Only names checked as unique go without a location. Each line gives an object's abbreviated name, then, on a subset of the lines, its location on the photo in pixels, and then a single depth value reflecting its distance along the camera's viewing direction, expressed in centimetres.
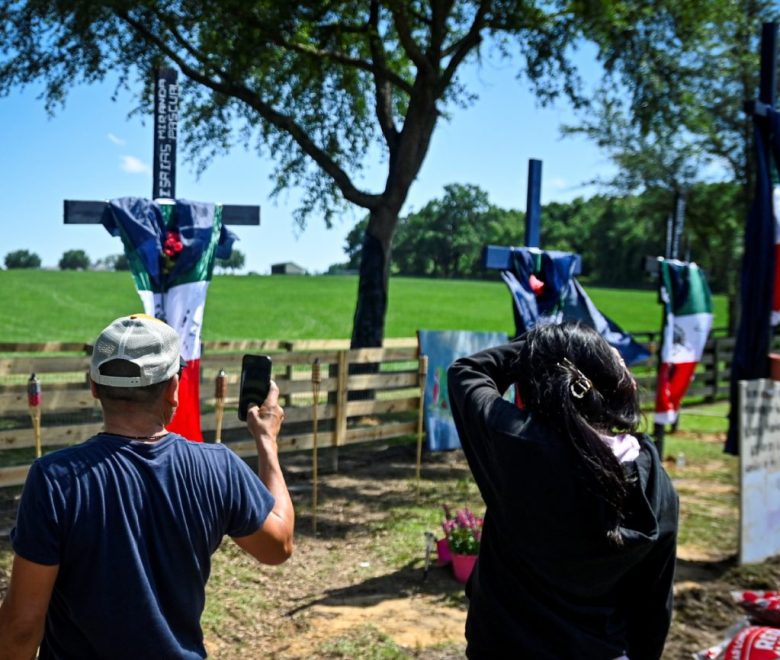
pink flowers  548
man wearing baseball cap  177
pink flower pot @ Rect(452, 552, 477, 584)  541
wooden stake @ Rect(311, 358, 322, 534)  629
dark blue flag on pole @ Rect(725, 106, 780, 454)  610
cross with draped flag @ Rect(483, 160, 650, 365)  696
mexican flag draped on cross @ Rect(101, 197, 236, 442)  532
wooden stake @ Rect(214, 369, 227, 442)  542
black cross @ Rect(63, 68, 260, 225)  554
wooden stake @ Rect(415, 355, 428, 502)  775
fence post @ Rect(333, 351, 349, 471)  794
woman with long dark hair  179
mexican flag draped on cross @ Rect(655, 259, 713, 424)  877
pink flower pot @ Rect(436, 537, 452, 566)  563
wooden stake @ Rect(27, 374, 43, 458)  474
